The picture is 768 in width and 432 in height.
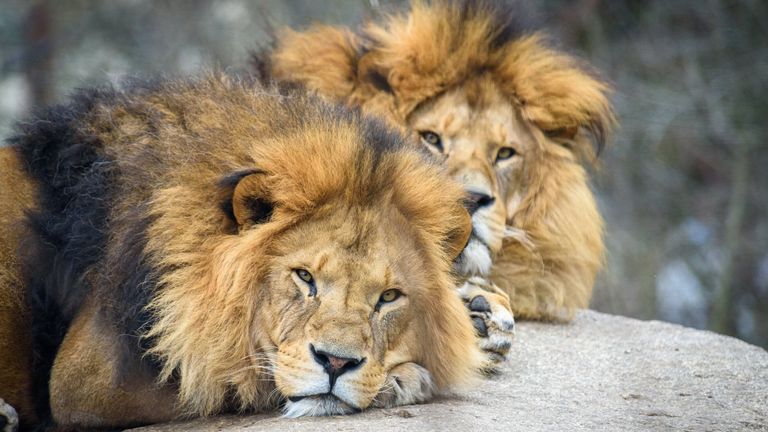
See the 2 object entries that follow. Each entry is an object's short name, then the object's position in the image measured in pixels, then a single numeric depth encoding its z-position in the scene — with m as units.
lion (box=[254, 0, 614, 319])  10.46
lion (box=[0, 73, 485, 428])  7.07
